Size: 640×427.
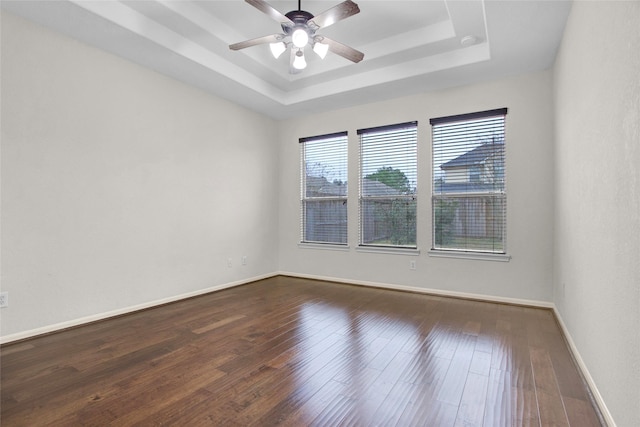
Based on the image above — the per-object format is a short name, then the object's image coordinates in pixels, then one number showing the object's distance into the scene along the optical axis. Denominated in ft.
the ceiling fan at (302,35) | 7.83
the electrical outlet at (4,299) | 8.70
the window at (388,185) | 14.98
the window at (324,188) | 16.99
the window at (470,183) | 13.05
